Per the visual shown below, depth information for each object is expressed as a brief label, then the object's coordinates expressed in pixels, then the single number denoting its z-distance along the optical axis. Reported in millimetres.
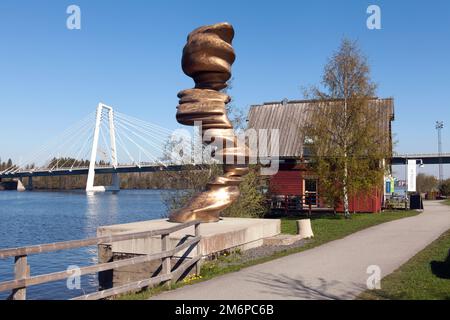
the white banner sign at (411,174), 30469
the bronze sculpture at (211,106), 12008
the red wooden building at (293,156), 25703
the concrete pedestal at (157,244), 9664
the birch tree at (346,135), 22094
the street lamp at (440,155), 63328
